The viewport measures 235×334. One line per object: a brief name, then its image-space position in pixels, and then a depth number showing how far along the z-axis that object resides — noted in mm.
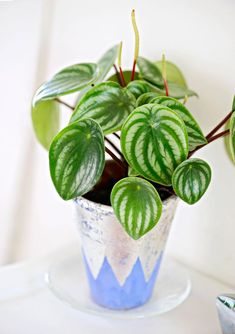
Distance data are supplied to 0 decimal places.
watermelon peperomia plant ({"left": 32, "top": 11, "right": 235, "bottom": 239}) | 770
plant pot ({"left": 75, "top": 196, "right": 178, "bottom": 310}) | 881
